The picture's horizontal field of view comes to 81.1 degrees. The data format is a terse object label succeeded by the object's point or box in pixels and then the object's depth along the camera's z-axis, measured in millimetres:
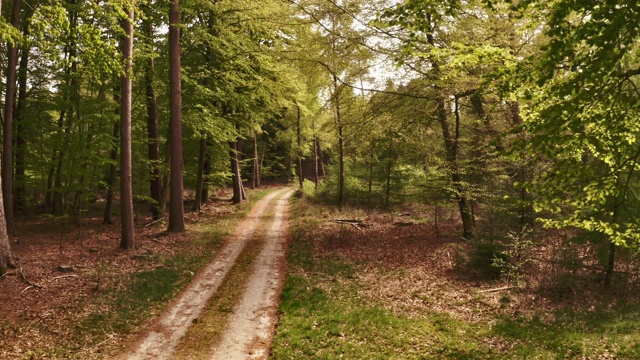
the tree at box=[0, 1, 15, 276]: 10032
